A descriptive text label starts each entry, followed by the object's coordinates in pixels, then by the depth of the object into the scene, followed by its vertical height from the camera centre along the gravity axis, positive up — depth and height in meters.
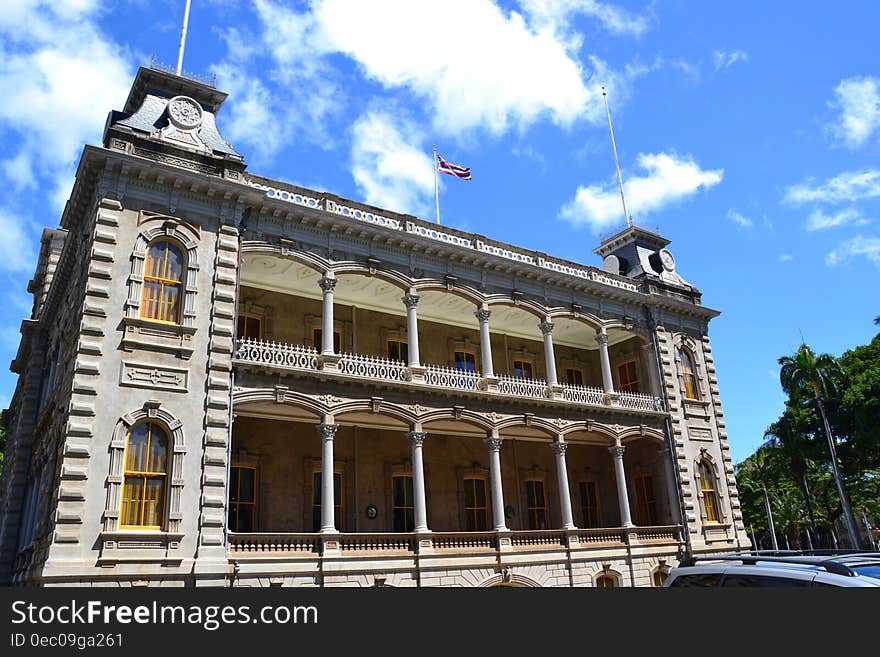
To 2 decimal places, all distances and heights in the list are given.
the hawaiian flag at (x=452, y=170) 26.84 +14.67
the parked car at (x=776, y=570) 6.74 -0.38
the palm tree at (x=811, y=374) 37.46 +8.71
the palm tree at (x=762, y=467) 48.16 +5.51
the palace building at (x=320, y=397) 16.41 +4.75
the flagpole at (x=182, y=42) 21.05 +15.91
